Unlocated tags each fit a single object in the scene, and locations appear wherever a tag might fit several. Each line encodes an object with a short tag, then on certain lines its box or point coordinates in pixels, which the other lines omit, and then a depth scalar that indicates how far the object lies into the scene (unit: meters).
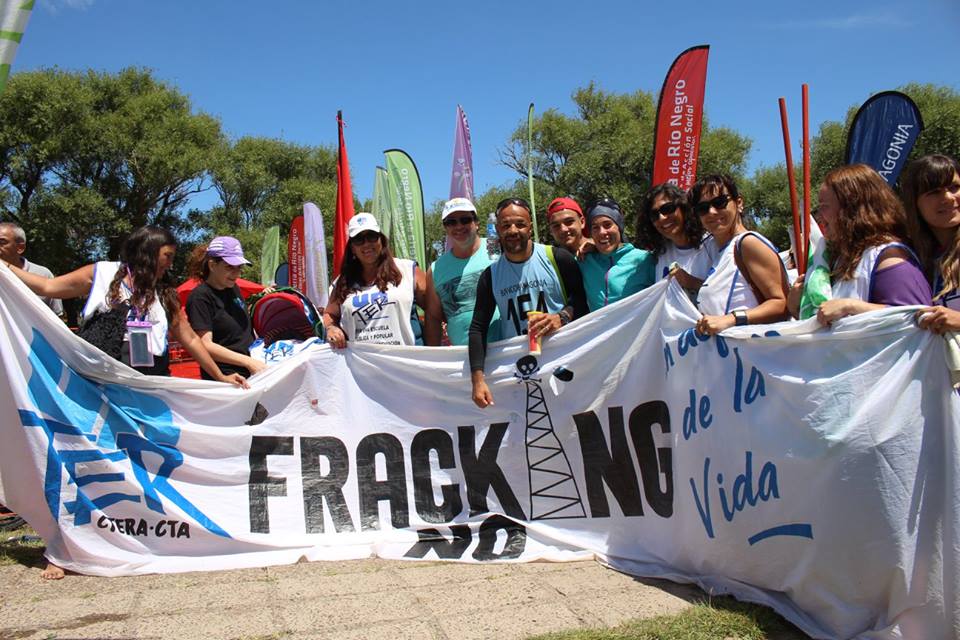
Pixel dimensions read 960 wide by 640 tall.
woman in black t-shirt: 4.38
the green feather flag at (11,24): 2.50
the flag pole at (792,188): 3.17
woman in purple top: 2.63
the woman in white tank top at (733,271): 3.20
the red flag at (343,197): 10.39
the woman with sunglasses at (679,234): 3.68
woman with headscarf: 4.08
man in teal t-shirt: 4.25
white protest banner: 3.18
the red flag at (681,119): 7.20
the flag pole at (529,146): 9.42
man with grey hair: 4.48
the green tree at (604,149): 29.95
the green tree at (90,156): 24.44
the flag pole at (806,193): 3.13
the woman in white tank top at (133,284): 4.02
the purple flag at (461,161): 10.23
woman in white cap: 4.27
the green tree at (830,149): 25.27
